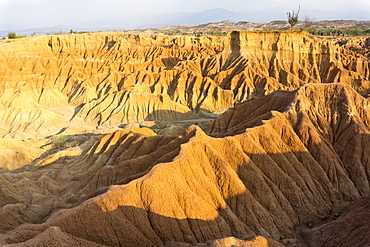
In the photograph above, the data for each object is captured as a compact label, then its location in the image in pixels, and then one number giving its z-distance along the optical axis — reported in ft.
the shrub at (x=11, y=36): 493.77
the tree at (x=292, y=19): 366.53
